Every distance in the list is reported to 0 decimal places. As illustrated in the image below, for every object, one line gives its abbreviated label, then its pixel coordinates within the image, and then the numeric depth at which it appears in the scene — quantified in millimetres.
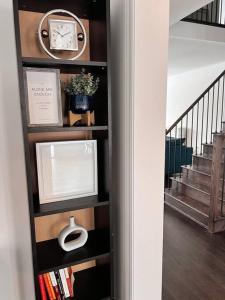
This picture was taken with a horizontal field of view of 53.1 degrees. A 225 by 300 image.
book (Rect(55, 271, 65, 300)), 1347
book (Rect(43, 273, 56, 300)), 1312
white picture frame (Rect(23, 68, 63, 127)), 1126
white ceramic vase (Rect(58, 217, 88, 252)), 1317
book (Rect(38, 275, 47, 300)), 1282
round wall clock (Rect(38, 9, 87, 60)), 1144
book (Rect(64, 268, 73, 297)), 1391
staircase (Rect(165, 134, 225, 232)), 3193
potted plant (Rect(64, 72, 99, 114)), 1220
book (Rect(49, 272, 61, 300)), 1328
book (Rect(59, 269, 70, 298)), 1361
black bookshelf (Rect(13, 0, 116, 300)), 1115
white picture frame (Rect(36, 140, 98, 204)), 1223
